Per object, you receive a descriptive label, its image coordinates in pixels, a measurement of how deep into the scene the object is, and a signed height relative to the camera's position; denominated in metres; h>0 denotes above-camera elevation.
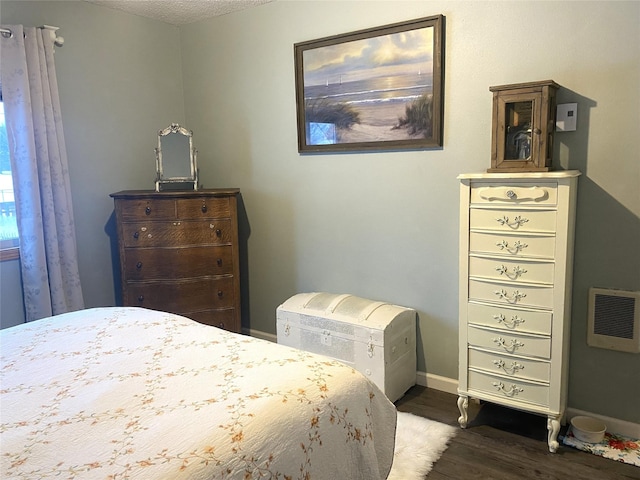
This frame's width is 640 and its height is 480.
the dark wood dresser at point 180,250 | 3.17 -0.49
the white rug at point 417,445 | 2.19 -1.30
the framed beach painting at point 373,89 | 2.76 +0.47
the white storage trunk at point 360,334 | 2.79 -0.95
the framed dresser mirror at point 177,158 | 3.43 +0.11
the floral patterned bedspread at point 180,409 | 1.14 -0.61
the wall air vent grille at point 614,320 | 2.35 -0.73
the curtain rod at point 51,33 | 2.78 +0.80
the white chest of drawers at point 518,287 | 2.20 -0.55
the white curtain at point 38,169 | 2.83 +0.04
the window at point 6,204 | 2.92 -0.15
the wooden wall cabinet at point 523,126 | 2.25 +0.18
